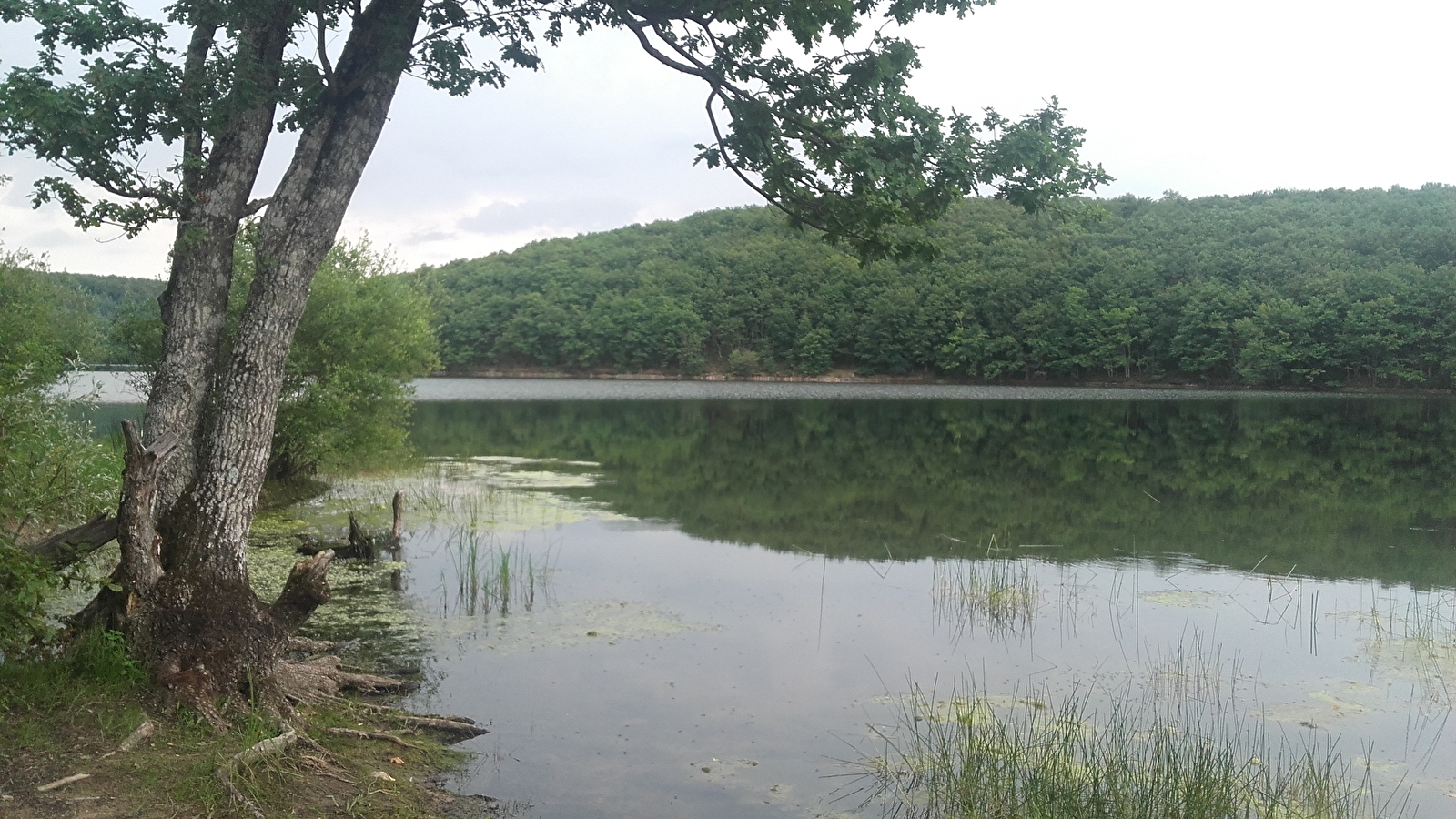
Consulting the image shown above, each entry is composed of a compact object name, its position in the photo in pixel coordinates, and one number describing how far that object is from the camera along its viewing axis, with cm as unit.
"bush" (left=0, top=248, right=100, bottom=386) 707
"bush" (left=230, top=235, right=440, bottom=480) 1862
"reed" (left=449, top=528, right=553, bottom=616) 1178
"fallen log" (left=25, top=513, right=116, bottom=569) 652
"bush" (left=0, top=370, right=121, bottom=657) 608
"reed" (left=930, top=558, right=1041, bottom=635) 1158
